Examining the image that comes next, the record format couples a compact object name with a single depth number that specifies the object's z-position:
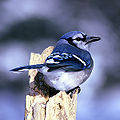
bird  4.44
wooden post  4.22
